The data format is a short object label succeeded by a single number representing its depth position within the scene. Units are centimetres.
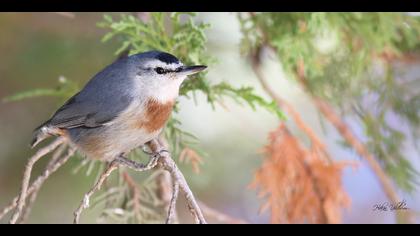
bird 460
